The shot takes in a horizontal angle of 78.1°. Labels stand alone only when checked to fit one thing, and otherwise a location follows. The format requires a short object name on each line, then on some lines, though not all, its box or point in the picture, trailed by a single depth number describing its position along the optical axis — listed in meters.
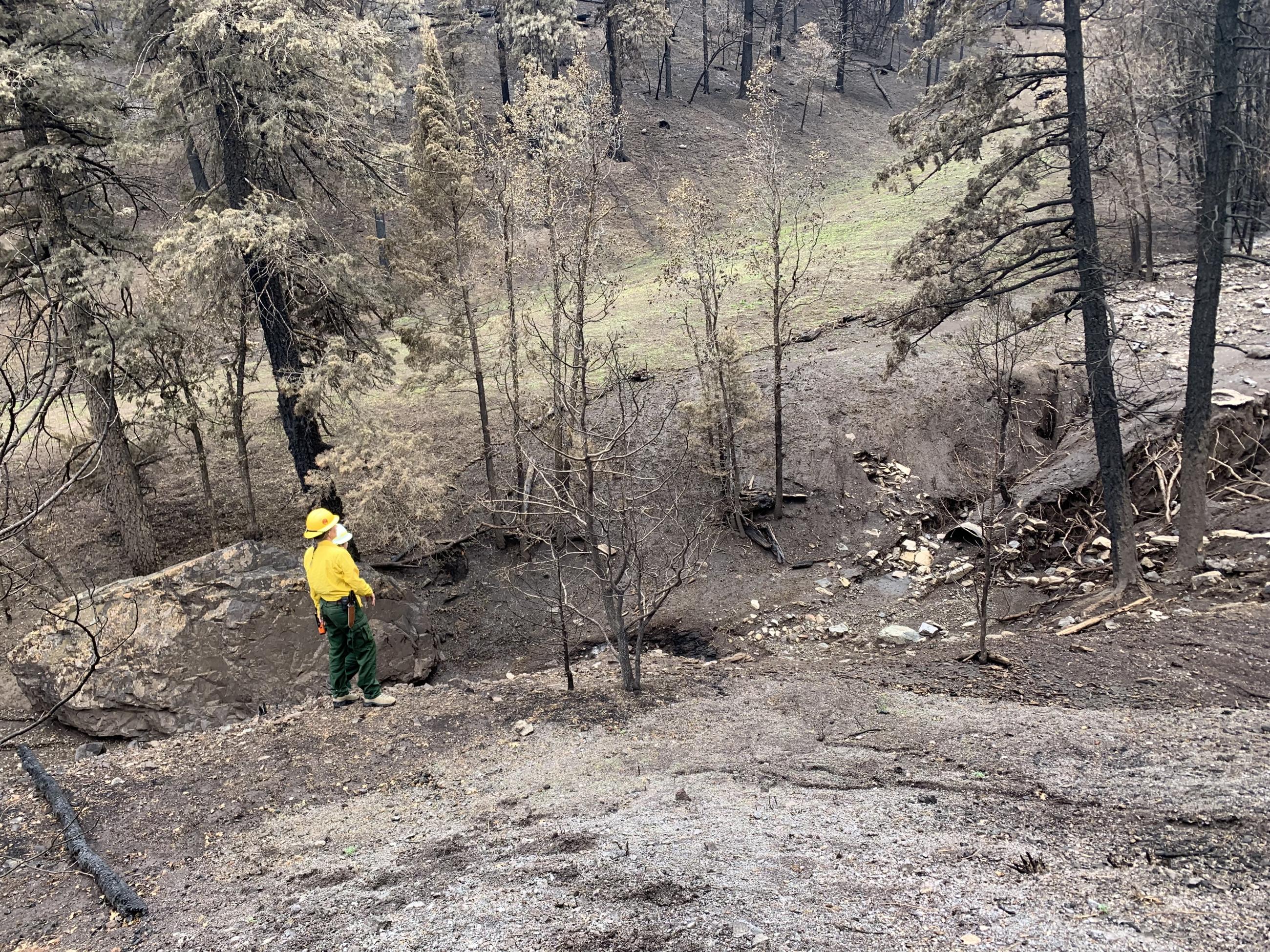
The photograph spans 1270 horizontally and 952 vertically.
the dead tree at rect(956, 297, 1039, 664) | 9.38
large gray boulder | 10.16
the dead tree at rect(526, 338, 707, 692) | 8.20
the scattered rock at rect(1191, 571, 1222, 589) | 10.46
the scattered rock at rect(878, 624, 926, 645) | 11.89
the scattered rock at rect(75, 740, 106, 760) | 9.70
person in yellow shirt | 7.87
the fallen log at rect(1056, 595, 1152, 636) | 10.26
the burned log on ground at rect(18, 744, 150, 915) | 4.95
